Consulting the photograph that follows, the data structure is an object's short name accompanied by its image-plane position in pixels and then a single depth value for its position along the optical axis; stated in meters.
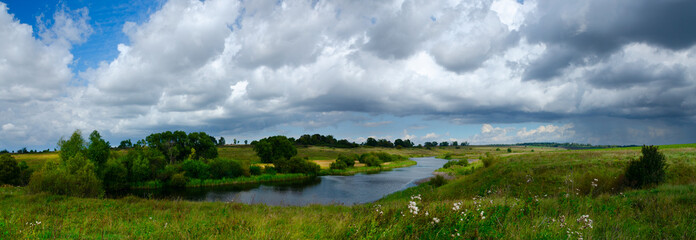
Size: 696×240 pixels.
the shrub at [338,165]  82.24
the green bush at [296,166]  69.38
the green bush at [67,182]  28.27
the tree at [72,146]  44.69
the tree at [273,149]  85.94
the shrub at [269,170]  66.06
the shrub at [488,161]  39.58
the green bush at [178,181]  52.51
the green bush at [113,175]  46.62
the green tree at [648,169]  15.98
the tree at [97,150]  47.05
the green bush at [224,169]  59.38
